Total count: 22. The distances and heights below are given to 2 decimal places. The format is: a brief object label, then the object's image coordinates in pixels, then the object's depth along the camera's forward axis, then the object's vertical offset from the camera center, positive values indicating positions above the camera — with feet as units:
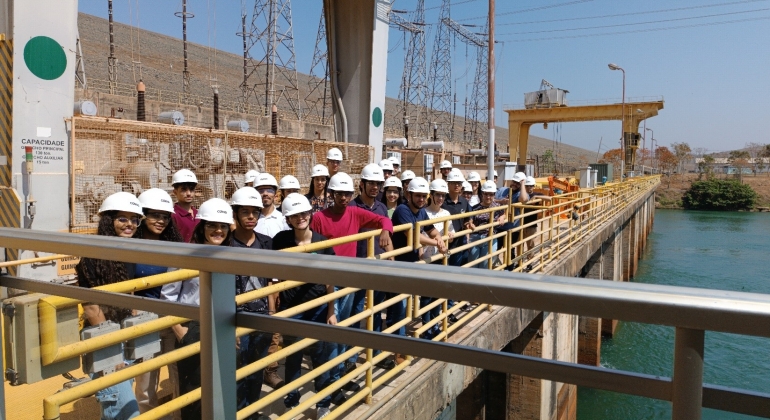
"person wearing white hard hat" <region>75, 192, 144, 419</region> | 6.51 -1.75
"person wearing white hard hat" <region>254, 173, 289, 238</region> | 14.91 -1.16
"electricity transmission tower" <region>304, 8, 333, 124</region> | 136.87 +34.37
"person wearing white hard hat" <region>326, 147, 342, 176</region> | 20.82 +0.55
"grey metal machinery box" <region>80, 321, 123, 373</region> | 5.34 -1.94
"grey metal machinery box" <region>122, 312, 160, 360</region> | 5.48 -1.89
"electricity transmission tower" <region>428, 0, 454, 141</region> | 199.41 +43.32
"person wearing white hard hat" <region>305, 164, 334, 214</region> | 17.74 -0.52
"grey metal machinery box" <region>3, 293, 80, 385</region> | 5.16 -1.72
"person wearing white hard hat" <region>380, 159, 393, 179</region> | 24.36 +0.40
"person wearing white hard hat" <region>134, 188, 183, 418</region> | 6.49 -1.75
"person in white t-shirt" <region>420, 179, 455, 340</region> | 17.14 -1.19
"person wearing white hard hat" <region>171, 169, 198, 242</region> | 14.70 -0.90
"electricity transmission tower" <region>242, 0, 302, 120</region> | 107.26 +30.19
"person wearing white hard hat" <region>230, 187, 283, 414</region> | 6.85 -2.09
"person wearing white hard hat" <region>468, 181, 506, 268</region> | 21.27 -1.97
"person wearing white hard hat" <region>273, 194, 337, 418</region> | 10.44 -2.73
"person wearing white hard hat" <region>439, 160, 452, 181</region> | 25.94 +0.43
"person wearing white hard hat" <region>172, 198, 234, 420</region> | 5.64 -1.84
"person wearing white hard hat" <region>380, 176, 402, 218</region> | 17.81 -0.62
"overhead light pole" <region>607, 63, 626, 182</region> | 104.60 +13.23
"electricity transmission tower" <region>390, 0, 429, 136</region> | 173.88 +44.36
